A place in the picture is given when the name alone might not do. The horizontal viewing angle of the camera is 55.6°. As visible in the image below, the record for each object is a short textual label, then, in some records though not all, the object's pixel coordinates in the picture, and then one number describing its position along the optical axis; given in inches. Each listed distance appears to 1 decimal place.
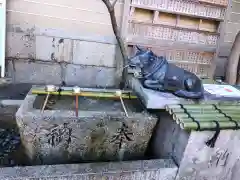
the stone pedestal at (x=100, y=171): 72.3
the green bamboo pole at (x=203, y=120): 80.9
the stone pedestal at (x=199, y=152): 85.4
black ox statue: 94.3
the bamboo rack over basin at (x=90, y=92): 97.9
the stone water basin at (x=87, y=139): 78.7
